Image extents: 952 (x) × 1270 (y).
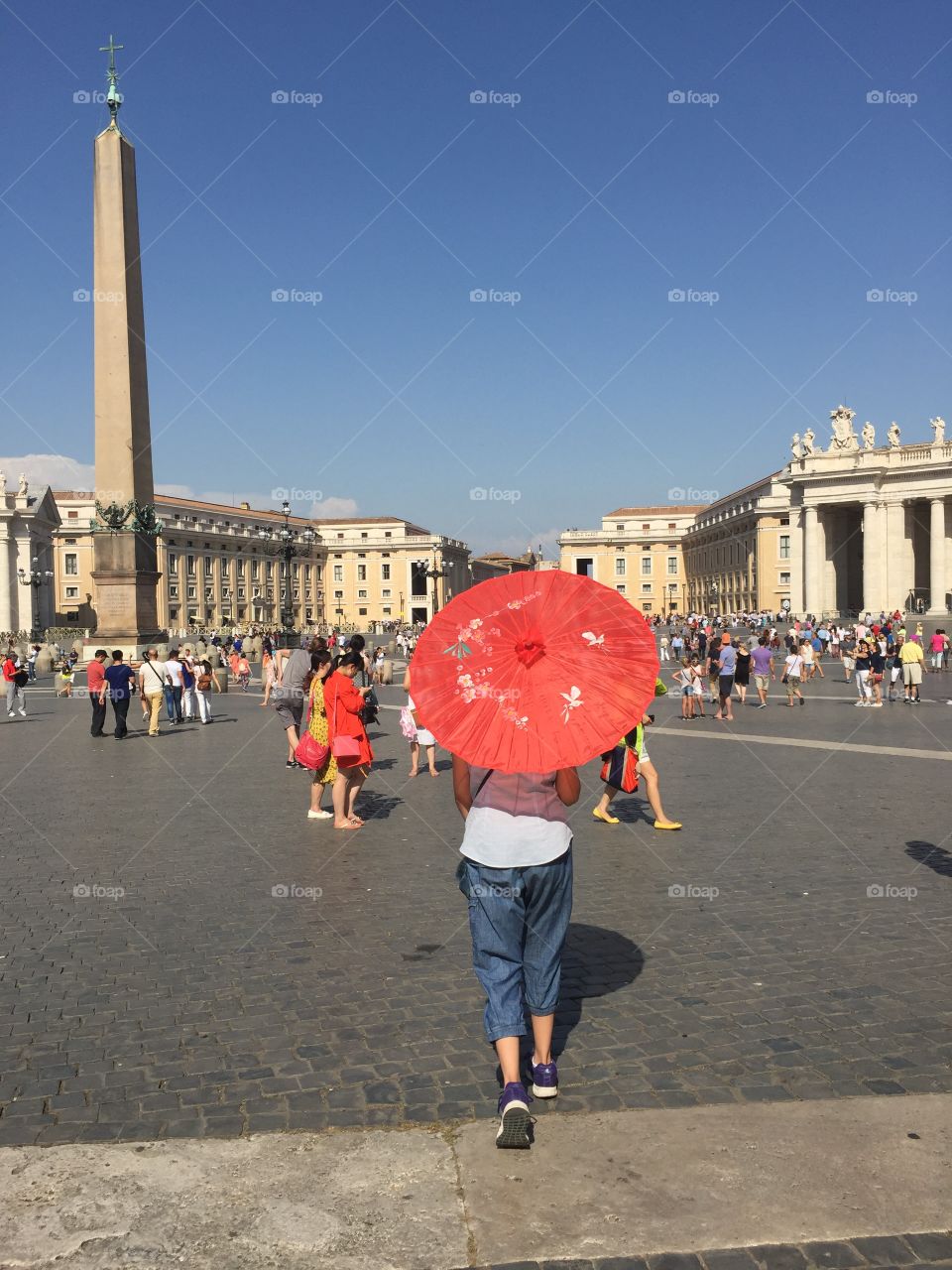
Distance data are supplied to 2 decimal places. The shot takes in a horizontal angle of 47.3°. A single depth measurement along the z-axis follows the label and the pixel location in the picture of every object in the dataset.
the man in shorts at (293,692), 12.27
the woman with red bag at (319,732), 9.28
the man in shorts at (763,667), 21.99
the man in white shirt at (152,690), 17.44
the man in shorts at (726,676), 19.48
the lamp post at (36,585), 76.31
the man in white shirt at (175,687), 19.52
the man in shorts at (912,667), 22.17
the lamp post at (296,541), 107.88
